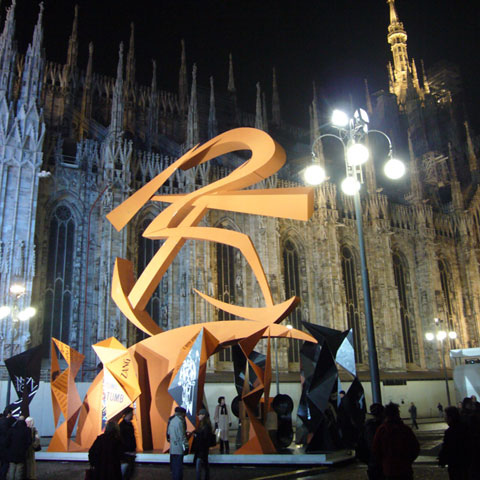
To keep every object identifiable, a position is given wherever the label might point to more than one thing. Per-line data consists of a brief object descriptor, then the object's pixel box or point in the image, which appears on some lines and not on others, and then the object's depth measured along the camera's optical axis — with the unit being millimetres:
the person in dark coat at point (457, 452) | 5609
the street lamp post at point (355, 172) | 9094
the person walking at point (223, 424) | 12109
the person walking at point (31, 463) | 7270
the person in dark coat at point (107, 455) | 5457
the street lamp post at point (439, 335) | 27400
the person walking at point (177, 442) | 7949
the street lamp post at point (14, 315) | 20859
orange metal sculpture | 11297
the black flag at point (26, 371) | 12492
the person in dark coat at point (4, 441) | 7314
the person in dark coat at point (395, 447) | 5023
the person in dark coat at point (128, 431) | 8859
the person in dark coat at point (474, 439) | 5566
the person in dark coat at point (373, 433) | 5509
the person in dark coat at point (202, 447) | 8492
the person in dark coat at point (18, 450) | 7133
